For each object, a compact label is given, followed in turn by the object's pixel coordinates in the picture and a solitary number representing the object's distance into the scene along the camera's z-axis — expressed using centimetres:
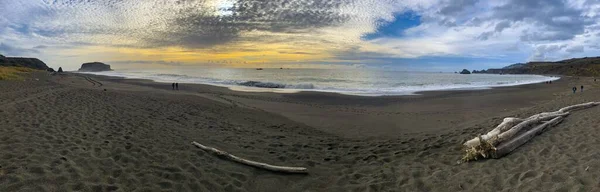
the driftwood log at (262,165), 687
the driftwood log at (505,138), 666
